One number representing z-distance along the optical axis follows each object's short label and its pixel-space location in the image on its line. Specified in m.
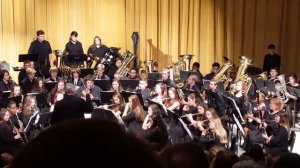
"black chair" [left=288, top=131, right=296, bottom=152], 8.65
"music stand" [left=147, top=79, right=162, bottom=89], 11.49
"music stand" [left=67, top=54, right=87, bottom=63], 13.80
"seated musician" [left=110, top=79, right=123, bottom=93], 11.31
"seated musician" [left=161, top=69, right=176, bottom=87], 12.59
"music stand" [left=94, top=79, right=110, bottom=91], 11.80
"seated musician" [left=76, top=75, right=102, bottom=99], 11.48
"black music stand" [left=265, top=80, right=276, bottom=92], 11.07
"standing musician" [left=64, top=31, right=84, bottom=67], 15.22
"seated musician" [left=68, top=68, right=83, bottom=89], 12.44
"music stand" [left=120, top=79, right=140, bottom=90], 11.63
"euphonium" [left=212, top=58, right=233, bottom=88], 12.62
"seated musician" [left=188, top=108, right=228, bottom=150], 8.52
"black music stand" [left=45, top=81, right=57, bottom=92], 11.47
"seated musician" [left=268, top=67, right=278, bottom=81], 12.64
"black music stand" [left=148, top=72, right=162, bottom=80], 13.06
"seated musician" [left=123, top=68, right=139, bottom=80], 13.02
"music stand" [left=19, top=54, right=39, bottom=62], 13.27
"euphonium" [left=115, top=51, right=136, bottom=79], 13.88
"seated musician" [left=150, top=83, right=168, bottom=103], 10.47
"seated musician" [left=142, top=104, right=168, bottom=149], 8.84
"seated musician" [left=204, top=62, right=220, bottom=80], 14.21
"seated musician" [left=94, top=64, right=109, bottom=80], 13.13
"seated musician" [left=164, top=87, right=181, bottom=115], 9.85
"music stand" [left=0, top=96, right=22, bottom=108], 9.37
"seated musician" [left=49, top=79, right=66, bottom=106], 10.90
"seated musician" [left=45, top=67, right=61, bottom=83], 12.56
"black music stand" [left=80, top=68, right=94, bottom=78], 12.62
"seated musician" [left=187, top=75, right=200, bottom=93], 12.00
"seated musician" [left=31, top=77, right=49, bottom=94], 11.51
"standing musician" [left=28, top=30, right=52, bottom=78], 14.78
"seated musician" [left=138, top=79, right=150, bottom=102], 11.14
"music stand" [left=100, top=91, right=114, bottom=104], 10.35
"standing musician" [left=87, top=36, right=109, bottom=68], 15.41
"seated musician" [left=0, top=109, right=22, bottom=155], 8.09
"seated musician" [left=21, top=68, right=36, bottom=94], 12.20
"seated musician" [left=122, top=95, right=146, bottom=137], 9.17
